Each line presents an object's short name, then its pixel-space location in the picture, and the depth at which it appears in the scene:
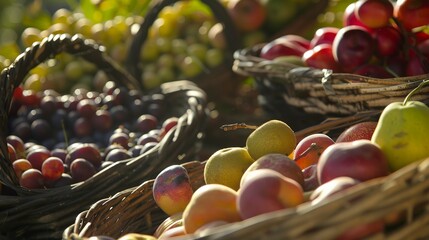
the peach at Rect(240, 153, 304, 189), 1.08
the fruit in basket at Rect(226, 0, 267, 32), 2.12
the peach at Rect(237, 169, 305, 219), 0.99
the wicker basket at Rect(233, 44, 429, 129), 1.31
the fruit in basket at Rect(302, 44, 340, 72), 1.51
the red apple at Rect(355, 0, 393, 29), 1.46
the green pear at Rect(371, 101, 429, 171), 1.05
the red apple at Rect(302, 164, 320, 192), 1.08
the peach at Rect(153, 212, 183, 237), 1.11
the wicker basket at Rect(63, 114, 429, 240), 0.92
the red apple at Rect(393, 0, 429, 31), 1.43
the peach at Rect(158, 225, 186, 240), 1.05
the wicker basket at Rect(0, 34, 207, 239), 1.29
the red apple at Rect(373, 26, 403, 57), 1.46
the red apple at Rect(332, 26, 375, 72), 1.45
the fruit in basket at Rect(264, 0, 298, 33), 2.12
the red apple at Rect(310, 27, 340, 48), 1.58
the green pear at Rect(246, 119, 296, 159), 1.16
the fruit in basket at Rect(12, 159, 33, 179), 1.41
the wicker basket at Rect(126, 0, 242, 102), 1.77
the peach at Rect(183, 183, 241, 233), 1.03
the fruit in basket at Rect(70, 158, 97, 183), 1.39
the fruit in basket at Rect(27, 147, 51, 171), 1.44
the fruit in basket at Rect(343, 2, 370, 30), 1.51
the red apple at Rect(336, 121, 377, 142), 1.19
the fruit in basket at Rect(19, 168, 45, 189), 1.37
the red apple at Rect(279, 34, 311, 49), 1.71
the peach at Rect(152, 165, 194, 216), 1.17
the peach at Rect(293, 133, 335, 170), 1.15
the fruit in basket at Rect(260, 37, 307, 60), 1.65
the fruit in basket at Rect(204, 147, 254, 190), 1.15
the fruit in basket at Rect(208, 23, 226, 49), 2.08
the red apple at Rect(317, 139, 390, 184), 1.02
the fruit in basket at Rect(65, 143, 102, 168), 1.43
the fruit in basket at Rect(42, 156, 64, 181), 1.38
